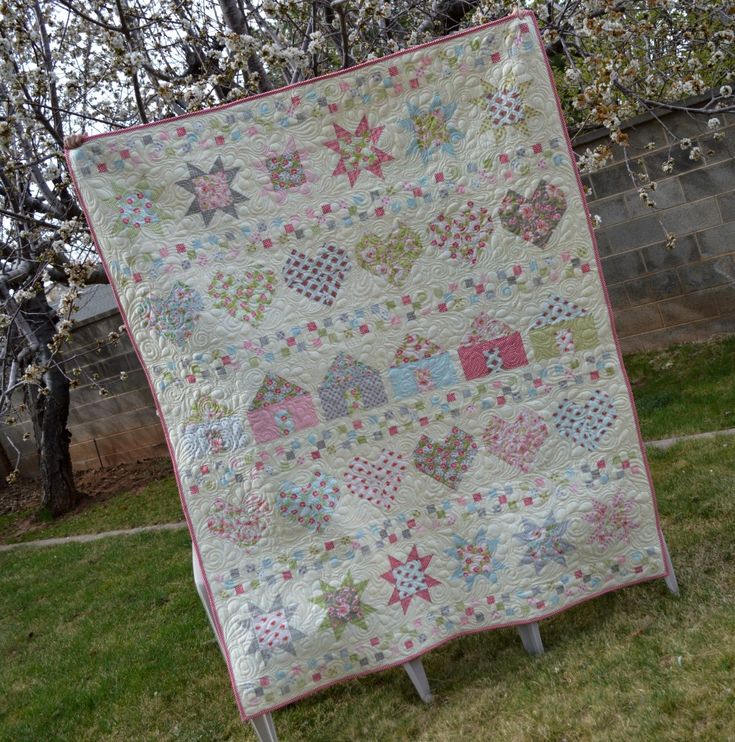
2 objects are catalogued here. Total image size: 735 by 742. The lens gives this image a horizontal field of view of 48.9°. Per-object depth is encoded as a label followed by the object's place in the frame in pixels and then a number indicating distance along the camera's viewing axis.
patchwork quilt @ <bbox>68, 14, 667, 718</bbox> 2.59
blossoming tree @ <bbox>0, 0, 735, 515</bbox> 3.76
